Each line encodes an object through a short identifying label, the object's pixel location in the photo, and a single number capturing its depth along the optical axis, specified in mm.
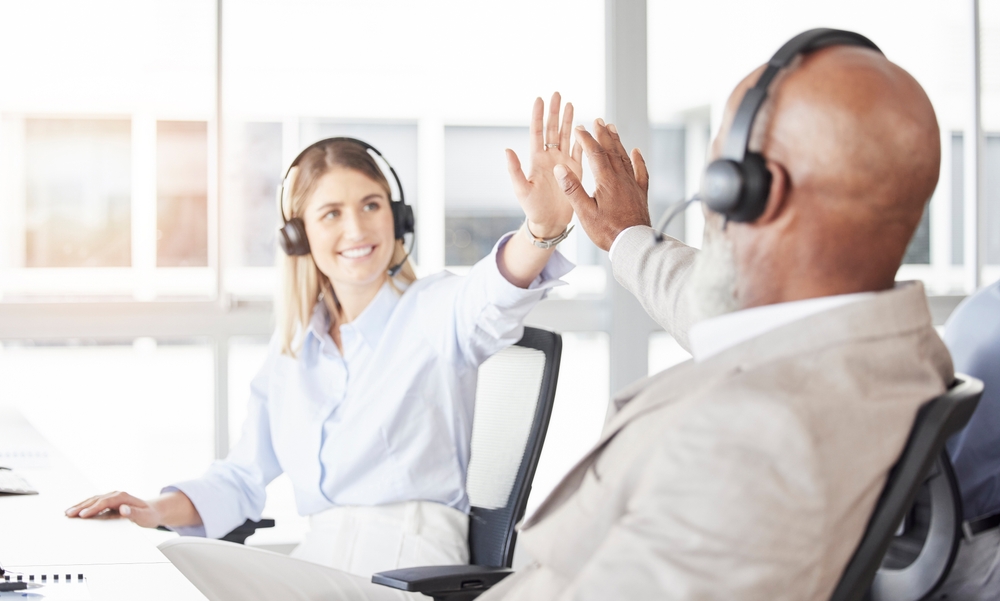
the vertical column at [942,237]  4020
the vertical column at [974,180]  3955
